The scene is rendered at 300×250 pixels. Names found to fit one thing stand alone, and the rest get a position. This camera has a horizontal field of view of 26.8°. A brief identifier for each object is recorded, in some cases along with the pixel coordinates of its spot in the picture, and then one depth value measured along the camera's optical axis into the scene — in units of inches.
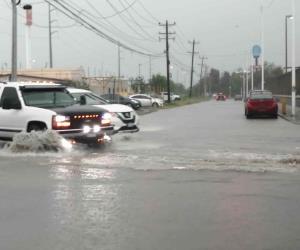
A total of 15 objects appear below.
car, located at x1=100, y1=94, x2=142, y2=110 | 1873.3
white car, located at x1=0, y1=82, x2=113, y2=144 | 609.3
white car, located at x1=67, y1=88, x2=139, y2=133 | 752.0
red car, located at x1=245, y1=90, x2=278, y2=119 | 1390.3
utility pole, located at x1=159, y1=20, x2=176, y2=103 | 3109.0
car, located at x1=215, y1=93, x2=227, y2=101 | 4889.3
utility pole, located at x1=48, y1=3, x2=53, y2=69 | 3462.8
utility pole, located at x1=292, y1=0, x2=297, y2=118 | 1411.9
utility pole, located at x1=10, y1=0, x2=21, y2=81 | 1144.2
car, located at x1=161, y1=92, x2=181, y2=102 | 3940.0
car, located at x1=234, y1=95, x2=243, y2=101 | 4775.6
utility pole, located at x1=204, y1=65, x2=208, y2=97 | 6762.8
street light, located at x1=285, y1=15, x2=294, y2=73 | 3302.2
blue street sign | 2598.4
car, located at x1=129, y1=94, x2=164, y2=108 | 2500.1
